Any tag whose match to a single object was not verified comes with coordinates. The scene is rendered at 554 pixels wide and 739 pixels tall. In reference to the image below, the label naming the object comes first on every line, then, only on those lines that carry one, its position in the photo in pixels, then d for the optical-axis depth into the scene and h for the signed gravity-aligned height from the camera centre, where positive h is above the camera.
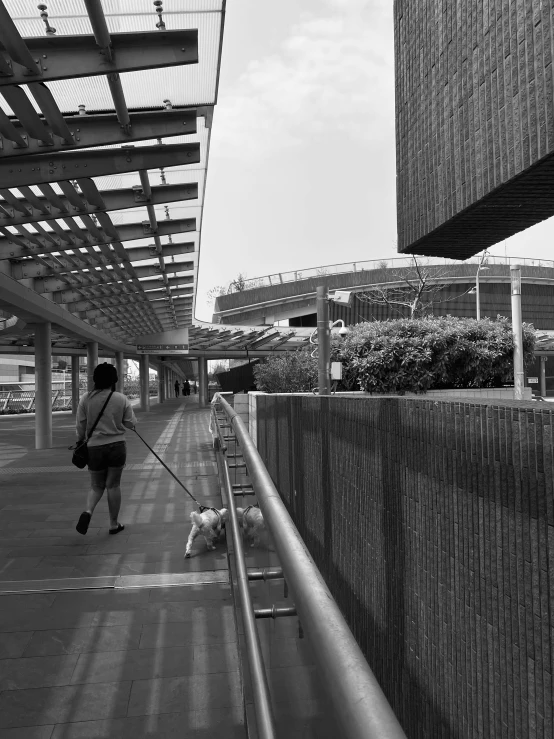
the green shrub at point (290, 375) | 19.11 +0.00
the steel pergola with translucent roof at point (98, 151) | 5.25 +2.46
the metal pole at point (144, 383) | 36.35 -0.32
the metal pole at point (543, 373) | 45.44 -0.12
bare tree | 40.38 +5.45
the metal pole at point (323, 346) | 11.31 +0.49
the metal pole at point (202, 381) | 42.14 -0.30
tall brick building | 4.18 +1.85
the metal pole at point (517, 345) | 14.34 +0.60
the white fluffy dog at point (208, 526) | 5.71 -1.29
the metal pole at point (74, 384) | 32.16 -0.29
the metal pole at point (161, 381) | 54.43 -0.35
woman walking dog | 6.29 -0.52
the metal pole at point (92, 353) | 24.16 +0.90
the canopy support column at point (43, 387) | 16.11 -0.21
